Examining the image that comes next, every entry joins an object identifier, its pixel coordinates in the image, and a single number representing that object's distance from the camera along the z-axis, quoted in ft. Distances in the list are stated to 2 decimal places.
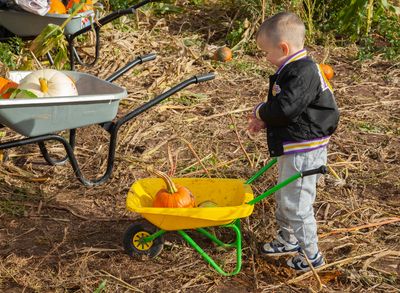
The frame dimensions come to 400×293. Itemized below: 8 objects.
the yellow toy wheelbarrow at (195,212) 11.19
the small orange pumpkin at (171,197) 11.79
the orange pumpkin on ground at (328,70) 20.89
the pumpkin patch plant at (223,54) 23.03
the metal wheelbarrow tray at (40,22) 17.97
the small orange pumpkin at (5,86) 13.05
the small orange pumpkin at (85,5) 19.17
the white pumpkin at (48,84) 12.96
